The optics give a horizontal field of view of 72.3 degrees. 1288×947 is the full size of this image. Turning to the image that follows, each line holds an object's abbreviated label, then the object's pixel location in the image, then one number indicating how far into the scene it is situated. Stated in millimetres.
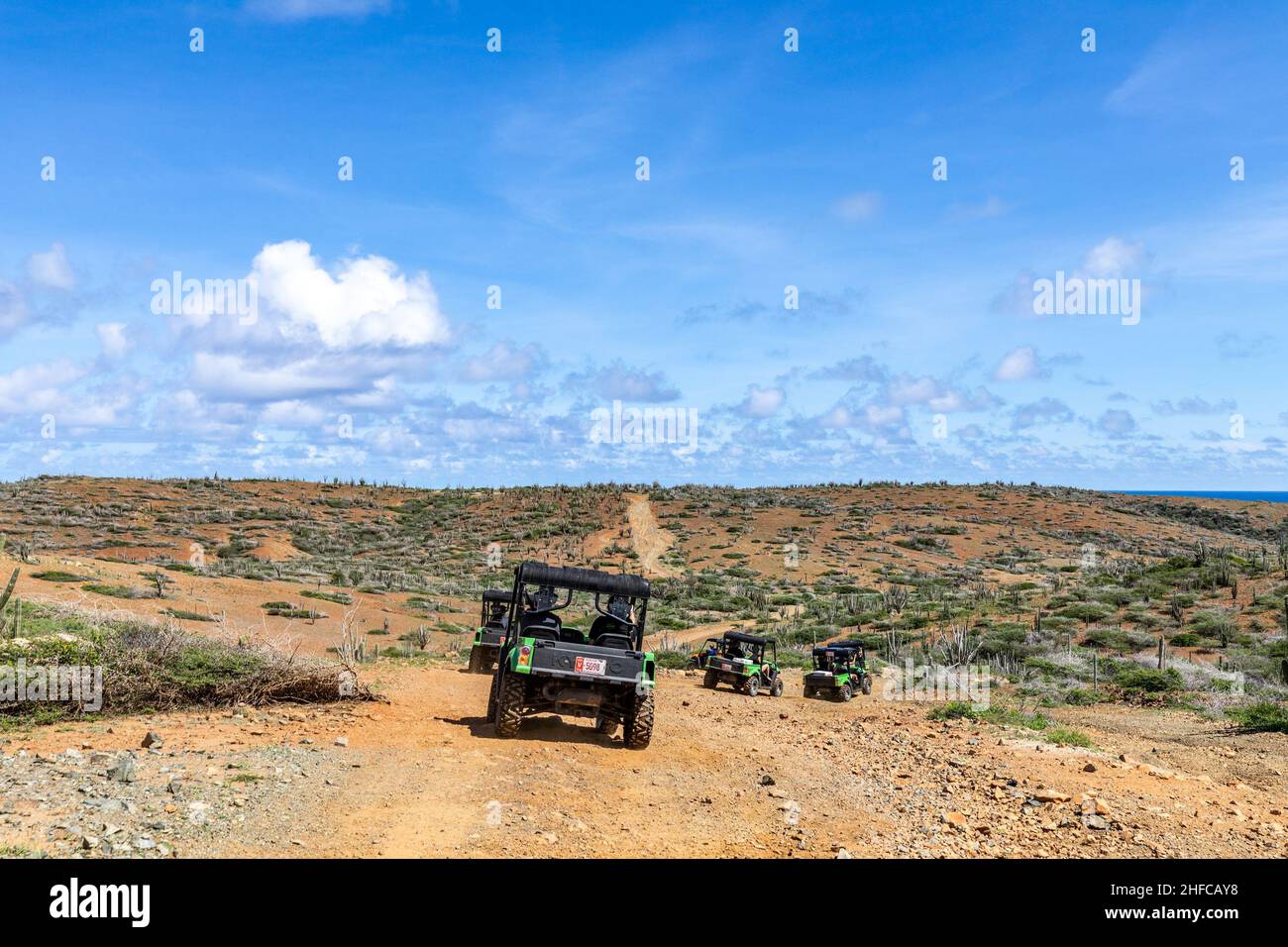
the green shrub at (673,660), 25748
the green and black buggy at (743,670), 20766
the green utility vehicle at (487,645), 18984
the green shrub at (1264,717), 14219
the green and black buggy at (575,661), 10883
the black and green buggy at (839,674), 20469
